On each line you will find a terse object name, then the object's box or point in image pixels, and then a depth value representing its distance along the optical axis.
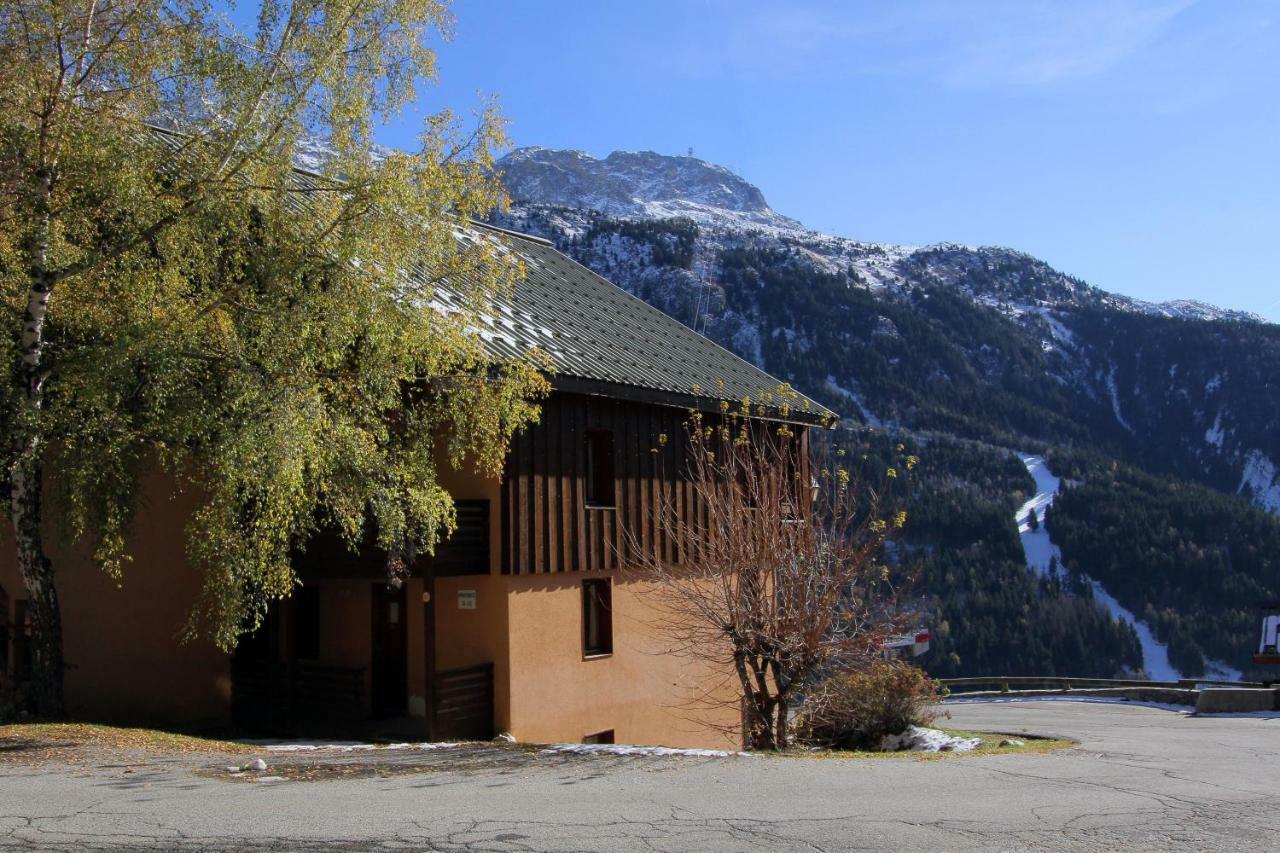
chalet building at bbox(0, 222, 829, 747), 15.94
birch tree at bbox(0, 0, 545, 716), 11.00
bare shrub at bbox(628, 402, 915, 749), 14.40
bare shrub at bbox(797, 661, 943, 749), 15.53
